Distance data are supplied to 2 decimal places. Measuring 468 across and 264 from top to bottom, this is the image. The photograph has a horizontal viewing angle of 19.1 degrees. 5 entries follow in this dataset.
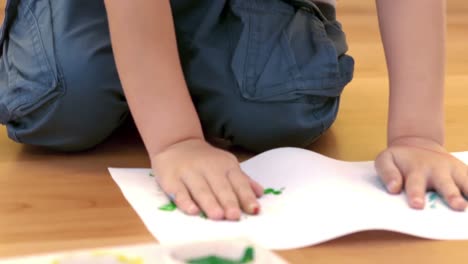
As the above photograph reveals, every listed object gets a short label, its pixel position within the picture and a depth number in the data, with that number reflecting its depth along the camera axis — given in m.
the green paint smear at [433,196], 1.02
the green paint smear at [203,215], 0.98
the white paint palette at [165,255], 0.86
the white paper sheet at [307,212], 0.96
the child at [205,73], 1.05
